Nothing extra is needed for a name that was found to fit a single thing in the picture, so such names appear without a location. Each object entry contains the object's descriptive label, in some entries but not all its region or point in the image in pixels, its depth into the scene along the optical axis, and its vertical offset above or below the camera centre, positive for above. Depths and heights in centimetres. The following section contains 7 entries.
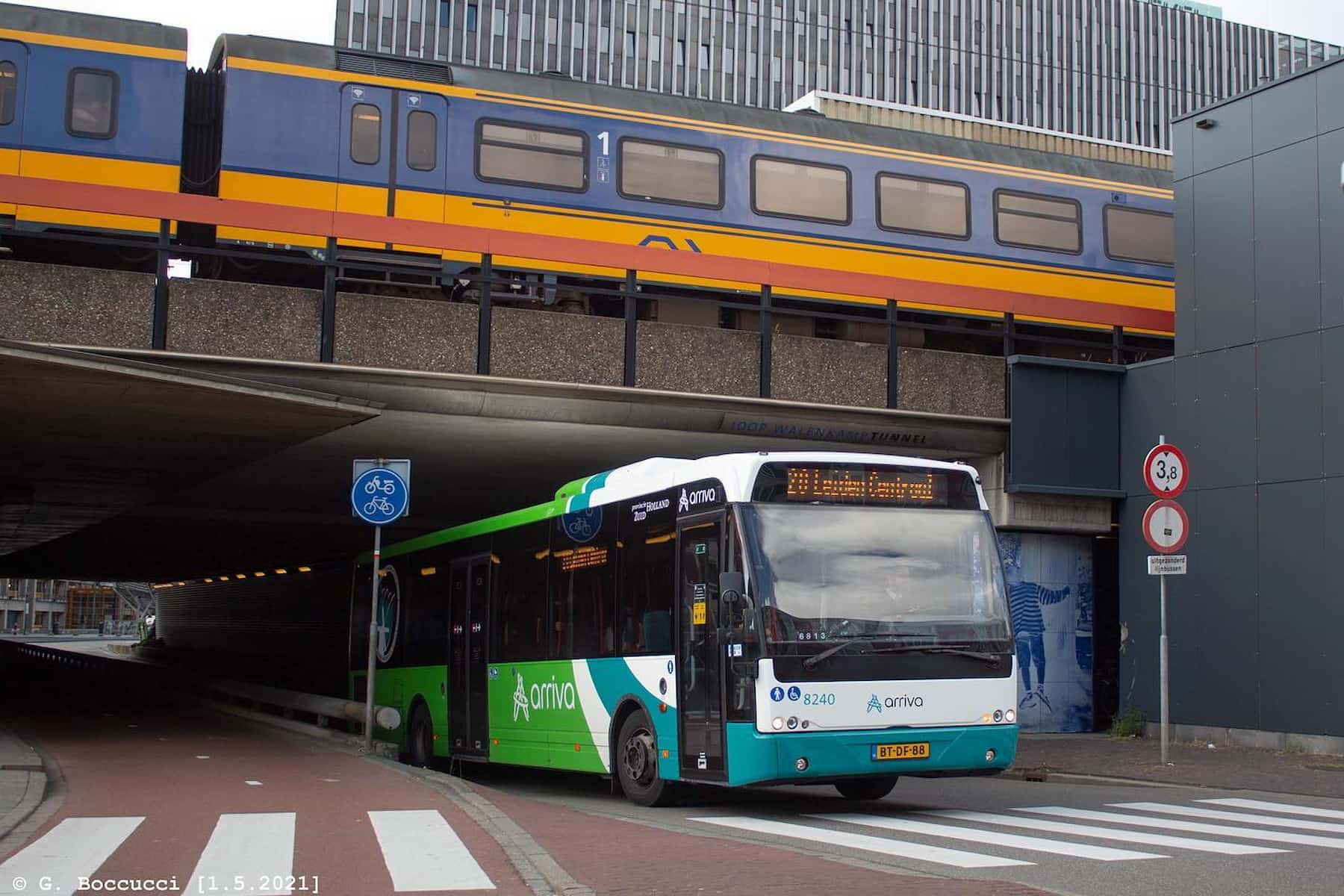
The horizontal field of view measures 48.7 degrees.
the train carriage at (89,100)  1847 +605
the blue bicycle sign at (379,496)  1568 +98
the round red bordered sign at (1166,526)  1534 +78
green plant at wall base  1881 -157
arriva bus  1096 -26
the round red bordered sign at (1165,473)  1562 +135
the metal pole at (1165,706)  1499 -105
